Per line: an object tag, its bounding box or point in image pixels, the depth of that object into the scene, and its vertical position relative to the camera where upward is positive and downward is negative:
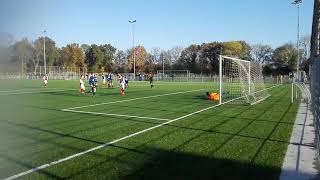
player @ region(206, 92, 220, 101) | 18.27 -1.17
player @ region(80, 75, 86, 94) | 22.48 -0.59
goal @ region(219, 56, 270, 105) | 17.89 -0.26
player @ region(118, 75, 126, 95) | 22.46 -0.42
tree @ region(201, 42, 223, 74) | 79.21 +7.18
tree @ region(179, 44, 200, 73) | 81.61 +6.48
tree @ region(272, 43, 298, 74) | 68.32 +5.42
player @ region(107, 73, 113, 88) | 32.17 -0.01
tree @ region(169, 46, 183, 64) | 89.19 +8.55
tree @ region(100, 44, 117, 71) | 88.00 +7.35
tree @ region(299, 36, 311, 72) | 68.58 +6.97
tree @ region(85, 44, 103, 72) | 84.49 +6.83
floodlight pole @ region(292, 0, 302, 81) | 33.51 +9.53
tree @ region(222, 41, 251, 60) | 76.39 +8.47
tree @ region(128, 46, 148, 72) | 84.72 +6.69
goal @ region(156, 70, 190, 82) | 61.57 +0.70
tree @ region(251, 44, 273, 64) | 78.47 +7.81
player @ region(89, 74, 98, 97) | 20.86 -0.25
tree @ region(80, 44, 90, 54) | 82.16 +9.55
